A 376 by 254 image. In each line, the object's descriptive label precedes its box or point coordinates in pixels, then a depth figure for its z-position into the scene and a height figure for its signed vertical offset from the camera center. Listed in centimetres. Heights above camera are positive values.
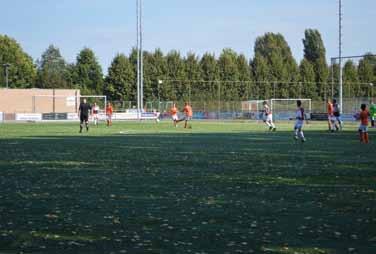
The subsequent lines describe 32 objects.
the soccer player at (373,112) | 4929 -9
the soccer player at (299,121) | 3098 -52
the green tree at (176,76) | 10344 +544
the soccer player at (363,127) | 3016 -75
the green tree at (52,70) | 11756 +795
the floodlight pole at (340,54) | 6644 +605
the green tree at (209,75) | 10606 +580
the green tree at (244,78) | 10644 +541
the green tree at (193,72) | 10575 +616
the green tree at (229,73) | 10581 +617
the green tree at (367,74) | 9356 +532
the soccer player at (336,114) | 4212 -22
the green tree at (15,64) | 11444 +801
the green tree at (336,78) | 9369 +483
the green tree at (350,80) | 9712 +464
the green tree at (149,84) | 10338 +414
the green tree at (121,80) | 10294 +475
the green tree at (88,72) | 11364 +672
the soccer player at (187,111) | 5040 -9
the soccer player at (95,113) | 5840 -26
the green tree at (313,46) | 13375 +1338
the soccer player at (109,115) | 5710 -42
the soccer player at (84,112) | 4122 -12
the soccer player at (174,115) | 5342 -39
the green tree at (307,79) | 10775 +532
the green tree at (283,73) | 10781 +644
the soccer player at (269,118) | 4409 -54
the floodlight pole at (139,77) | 7875 +400
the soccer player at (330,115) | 4153 -28
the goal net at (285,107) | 7919 +44
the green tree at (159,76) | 10288 +545
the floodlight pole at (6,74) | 10468 +585
